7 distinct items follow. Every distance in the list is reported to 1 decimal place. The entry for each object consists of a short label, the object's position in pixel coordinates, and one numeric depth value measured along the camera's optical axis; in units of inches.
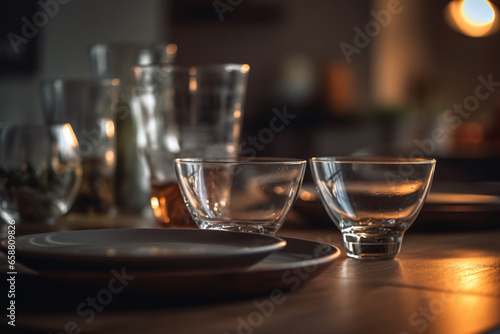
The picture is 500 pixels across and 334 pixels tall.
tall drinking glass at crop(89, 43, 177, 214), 50.0
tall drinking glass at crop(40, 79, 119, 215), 48.8
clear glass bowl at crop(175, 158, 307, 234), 35.2
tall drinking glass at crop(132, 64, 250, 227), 44.2
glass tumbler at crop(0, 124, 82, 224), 44.2
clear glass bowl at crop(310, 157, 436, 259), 34.3
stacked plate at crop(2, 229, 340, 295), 27.7
